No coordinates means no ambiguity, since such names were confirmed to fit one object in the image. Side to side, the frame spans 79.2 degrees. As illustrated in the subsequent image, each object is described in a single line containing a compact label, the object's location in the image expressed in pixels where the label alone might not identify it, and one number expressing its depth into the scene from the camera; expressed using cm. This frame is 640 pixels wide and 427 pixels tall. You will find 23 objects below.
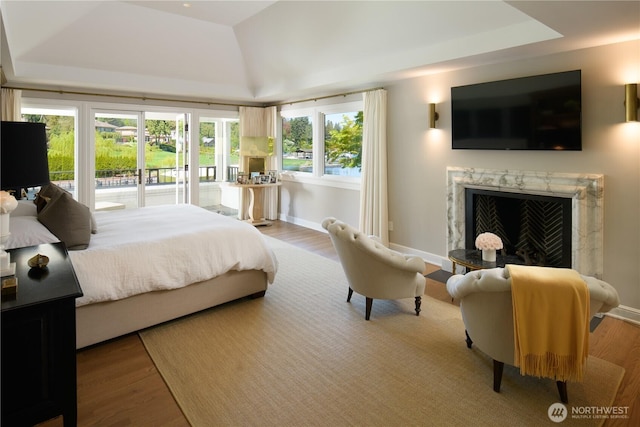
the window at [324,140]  634
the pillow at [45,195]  312
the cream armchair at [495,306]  218
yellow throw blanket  210
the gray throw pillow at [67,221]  284
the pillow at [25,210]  325
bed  278
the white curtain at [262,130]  771
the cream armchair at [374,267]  322
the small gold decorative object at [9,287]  169
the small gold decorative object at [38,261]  202
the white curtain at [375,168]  545
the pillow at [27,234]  261
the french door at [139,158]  623
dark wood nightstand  171
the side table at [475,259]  366
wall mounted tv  357
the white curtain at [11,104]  521
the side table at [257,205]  746
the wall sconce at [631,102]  316
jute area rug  218
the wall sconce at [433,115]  477
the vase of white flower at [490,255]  372
